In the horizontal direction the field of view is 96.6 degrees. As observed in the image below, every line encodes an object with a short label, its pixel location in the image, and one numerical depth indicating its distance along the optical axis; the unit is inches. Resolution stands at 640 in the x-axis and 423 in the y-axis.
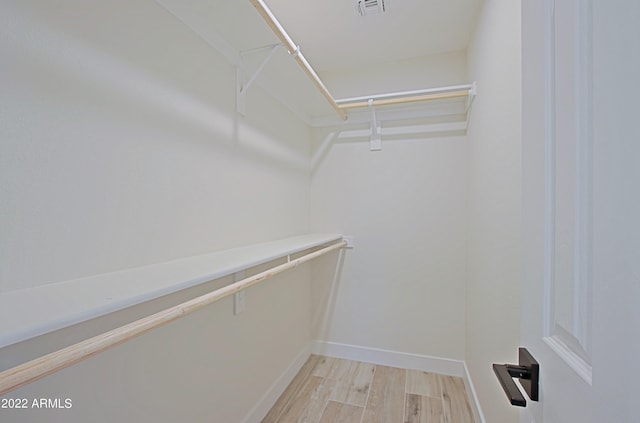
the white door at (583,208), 13.0
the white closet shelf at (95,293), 19.5
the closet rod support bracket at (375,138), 88.0
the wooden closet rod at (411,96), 72.6
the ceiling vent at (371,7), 61.3
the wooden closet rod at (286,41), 40.2
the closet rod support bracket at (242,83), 55.2
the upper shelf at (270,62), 44.1
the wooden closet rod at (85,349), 17.1
